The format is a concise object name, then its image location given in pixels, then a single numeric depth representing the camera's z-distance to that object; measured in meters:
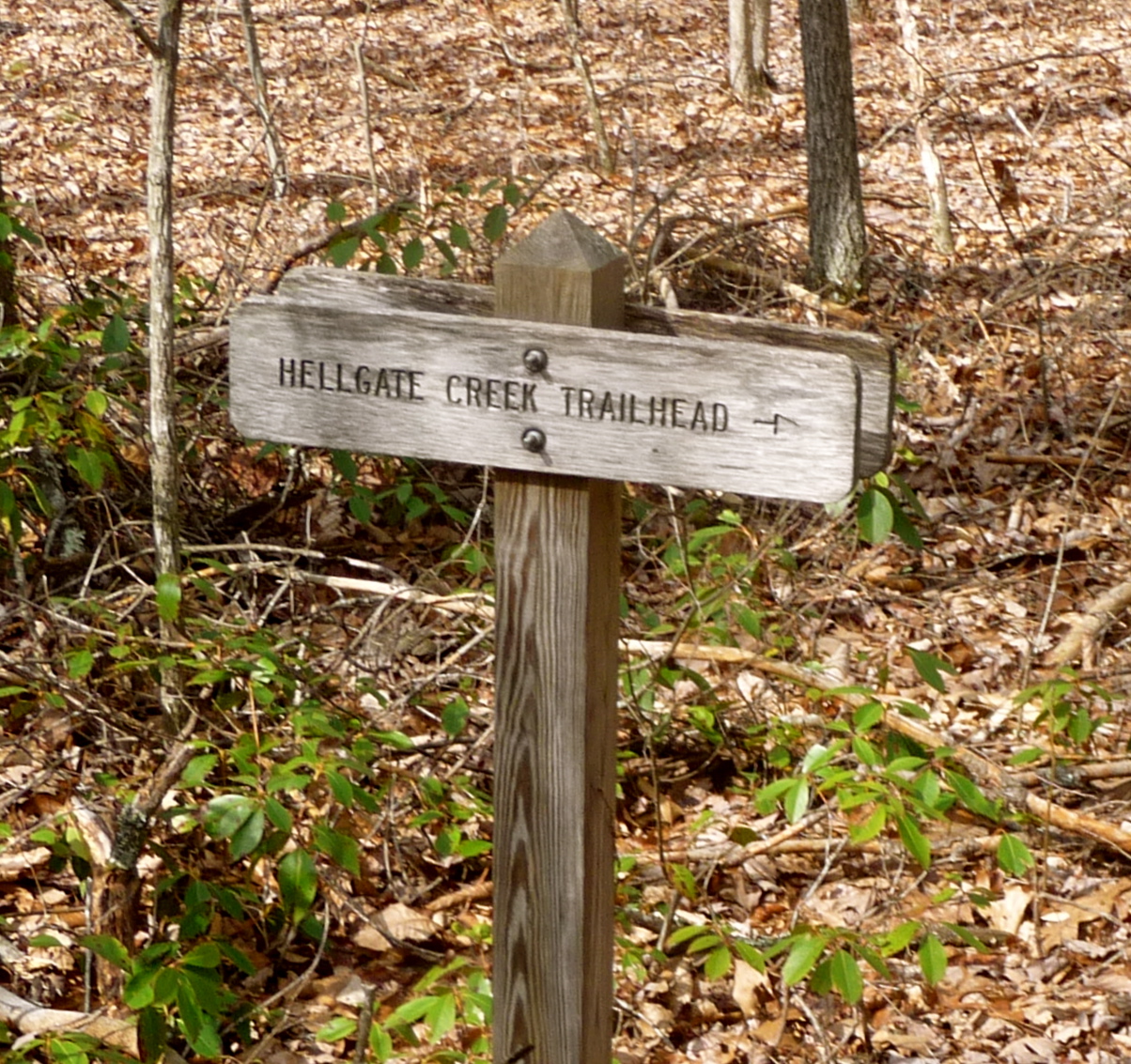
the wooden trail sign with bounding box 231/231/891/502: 2.14
